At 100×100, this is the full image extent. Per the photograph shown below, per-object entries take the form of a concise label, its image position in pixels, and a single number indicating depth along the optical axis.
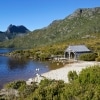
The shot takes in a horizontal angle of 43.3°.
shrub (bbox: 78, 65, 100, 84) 12.57
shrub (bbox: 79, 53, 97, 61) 37.96
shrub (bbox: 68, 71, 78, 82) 15.98
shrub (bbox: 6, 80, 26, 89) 14.56
